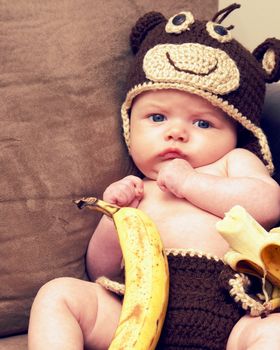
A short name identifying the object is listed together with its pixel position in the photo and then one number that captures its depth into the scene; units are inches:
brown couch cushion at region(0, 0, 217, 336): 36.5
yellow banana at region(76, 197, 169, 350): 31.6
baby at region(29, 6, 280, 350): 33.6
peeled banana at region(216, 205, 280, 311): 31.9
